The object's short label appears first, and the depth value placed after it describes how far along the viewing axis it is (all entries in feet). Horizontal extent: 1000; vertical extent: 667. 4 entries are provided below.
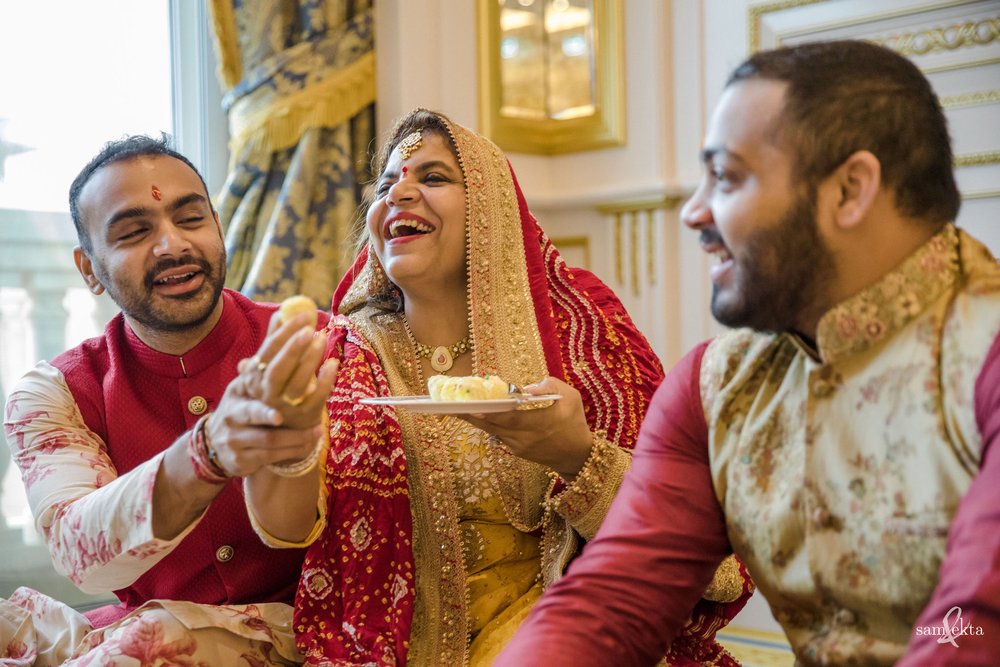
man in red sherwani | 5.47
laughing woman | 5.63
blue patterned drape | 9.42
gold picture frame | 10.88
